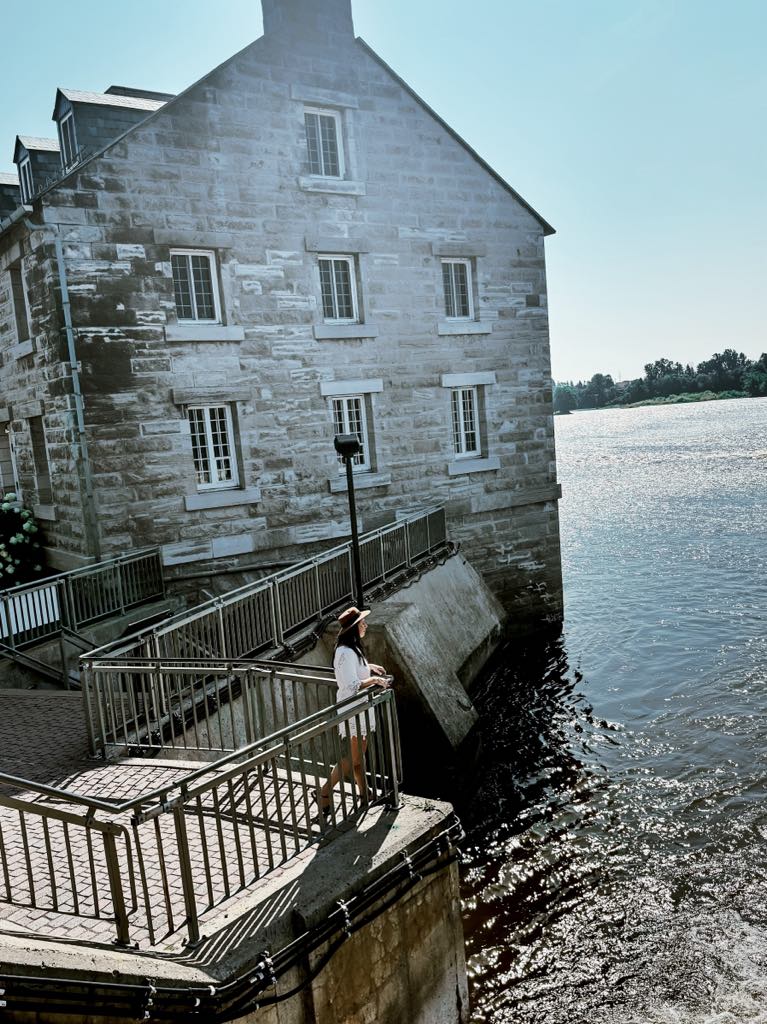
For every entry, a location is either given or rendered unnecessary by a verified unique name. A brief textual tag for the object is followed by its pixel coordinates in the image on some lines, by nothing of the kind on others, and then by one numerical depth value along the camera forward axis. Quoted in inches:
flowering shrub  711.7
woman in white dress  307.6
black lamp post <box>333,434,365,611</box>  511.8
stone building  628.7
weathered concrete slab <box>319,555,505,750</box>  583.2
